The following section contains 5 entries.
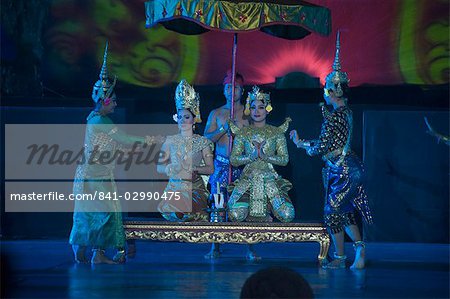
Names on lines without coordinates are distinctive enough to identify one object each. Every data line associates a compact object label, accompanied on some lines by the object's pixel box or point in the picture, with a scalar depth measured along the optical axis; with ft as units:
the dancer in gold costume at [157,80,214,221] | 41.41
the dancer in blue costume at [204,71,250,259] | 45.26
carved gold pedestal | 39.98
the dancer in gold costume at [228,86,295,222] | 41.06
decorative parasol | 41.21
